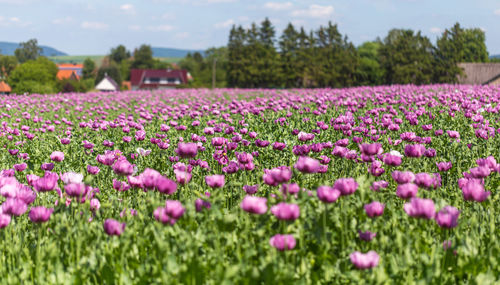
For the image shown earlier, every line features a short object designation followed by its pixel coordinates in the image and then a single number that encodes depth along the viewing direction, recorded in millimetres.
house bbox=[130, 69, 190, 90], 126938
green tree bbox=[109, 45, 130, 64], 182375
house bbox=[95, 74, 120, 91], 127938
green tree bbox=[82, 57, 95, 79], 148375
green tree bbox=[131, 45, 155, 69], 154875
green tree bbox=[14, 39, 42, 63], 160500
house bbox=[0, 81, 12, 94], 101875
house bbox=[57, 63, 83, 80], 166588
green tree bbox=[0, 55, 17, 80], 112500
